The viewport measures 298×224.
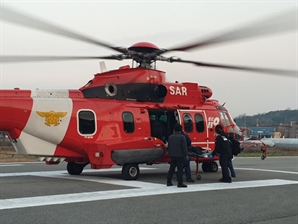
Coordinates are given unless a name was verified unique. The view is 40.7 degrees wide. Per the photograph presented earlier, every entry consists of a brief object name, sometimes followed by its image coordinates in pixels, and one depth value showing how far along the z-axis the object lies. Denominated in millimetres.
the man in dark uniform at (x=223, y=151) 12625
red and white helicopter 11891
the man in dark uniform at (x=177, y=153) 11315
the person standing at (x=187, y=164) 12539
